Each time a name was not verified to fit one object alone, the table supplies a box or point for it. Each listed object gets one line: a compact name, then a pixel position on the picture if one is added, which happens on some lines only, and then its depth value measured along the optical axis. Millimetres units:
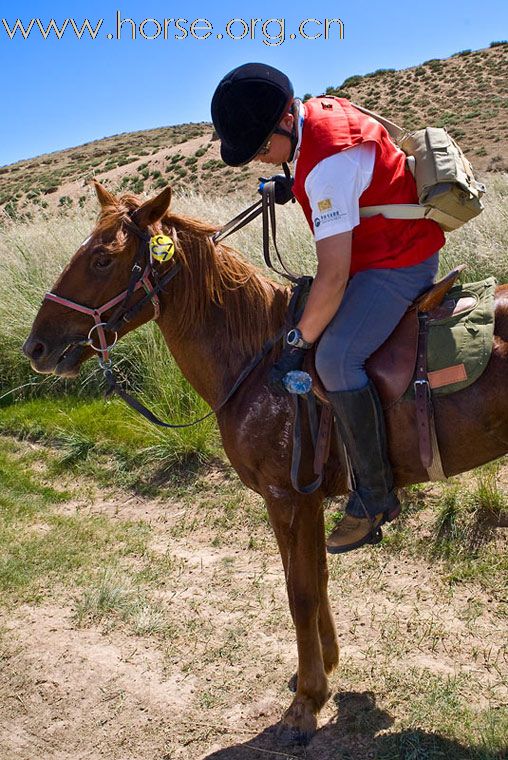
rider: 2547
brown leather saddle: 2727
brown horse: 3070
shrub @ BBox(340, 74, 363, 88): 47044
